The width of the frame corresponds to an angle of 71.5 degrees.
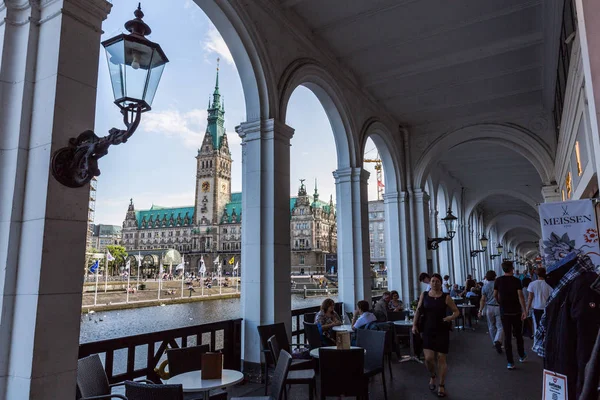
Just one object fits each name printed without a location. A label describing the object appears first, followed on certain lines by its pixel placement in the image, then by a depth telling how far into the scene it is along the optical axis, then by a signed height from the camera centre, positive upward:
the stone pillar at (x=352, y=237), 8.50 +0.53
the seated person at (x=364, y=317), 5.70 -0.73
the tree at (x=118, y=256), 69.76 +1.46
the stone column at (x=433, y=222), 15.22 +1.48
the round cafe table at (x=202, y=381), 3.08 -0.91
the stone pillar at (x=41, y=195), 2.77 +0.49
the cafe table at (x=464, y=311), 9.45 -1.20
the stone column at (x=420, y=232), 11.21 +0.82
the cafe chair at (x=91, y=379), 3.08 -0.86
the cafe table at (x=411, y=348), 6.50 -1.35
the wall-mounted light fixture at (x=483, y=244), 17.56 +0.79
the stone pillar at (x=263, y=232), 5.58 +0.43
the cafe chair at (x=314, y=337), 5.41 -0.95
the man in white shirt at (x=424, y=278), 8.26 -0.30
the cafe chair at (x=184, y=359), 3.69 -0.85
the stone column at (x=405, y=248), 10.72 +0.38
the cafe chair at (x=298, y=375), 4.06 -1.11
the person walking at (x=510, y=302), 6.05 -0.58
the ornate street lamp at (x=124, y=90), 2.77 +1.16
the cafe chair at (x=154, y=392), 2.47 -0.76
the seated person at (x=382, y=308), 6.83 -0.77
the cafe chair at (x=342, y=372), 3.64 -0.94
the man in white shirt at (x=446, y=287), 11.07 -0.67
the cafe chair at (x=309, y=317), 6.56 -0.85
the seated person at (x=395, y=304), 8.08 -0.80
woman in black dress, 4.69 -0.70
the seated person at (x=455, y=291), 12.58 -0.90
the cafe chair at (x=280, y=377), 3.17 -0.88
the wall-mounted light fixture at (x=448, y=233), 11.52 +0.82
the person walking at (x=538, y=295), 6.38 -0.50
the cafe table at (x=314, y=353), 4.53 -0.98
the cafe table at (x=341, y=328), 5.64 -0.90
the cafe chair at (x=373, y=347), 4.35 -0.90
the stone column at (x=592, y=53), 2.45 +1.24
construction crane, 60.68 +13.64
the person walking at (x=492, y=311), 7.06 -0.86
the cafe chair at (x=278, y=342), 4.61 -0.97
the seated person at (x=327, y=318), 5.84 -0.79
